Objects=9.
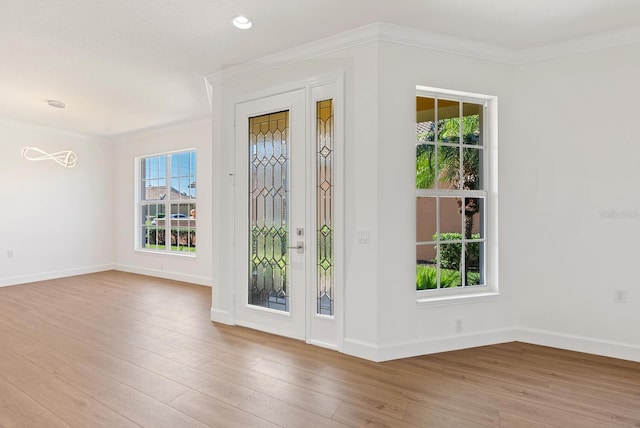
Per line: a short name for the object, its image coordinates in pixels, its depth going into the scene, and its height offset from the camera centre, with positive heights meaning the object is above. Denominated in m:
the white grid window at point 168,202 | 6.43 +0.25
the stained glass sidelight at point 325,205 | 3.25 +0.09
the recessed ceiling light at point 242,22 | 2.81 +1.58
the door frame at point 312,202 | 3.13 +0.12
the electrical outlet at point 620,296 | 3.05 -0.72
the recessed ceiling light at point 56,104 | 4.87 +1.59
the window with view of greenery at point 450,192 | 3.31 +0.22
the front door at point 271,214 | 3.42 +0.01
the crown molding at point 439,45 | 2.97 +1.53
